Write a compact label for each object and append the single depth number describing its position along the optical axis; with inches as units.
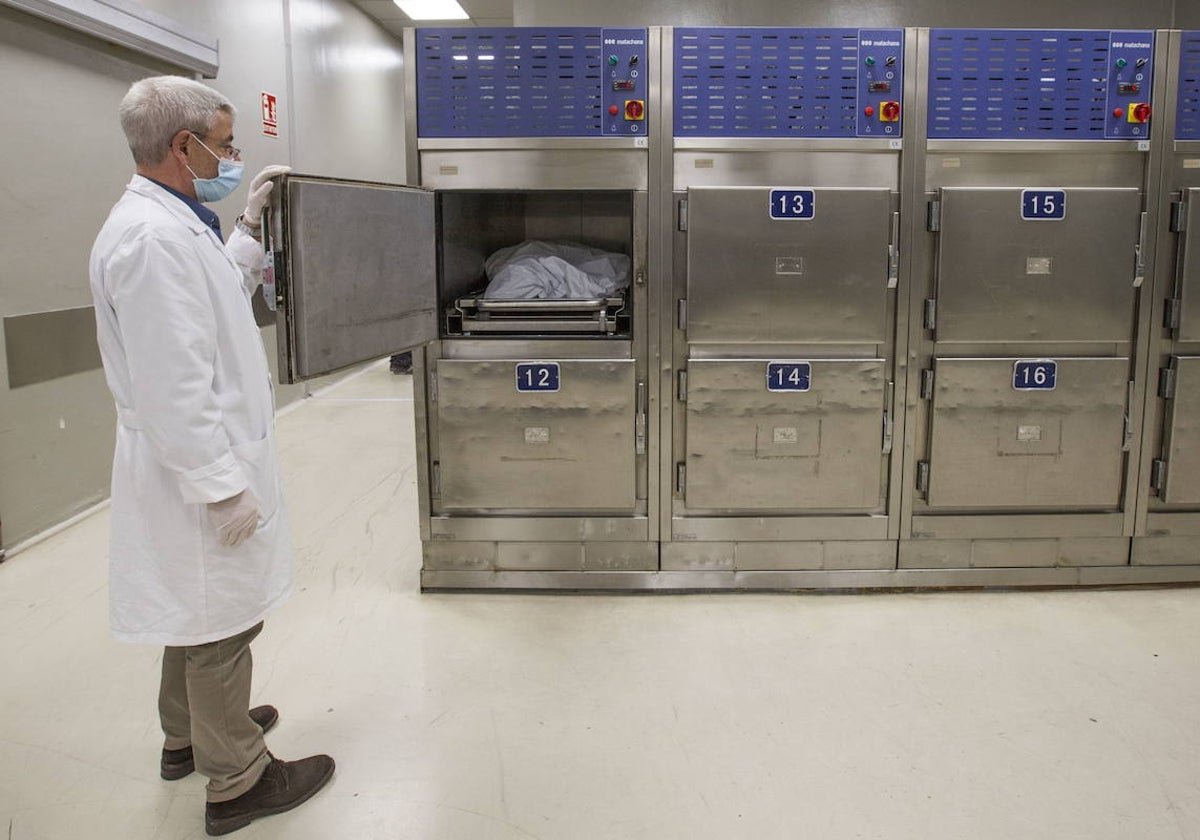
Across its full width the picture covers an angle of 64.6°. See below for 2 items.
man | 69.1
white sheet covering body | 128.6
